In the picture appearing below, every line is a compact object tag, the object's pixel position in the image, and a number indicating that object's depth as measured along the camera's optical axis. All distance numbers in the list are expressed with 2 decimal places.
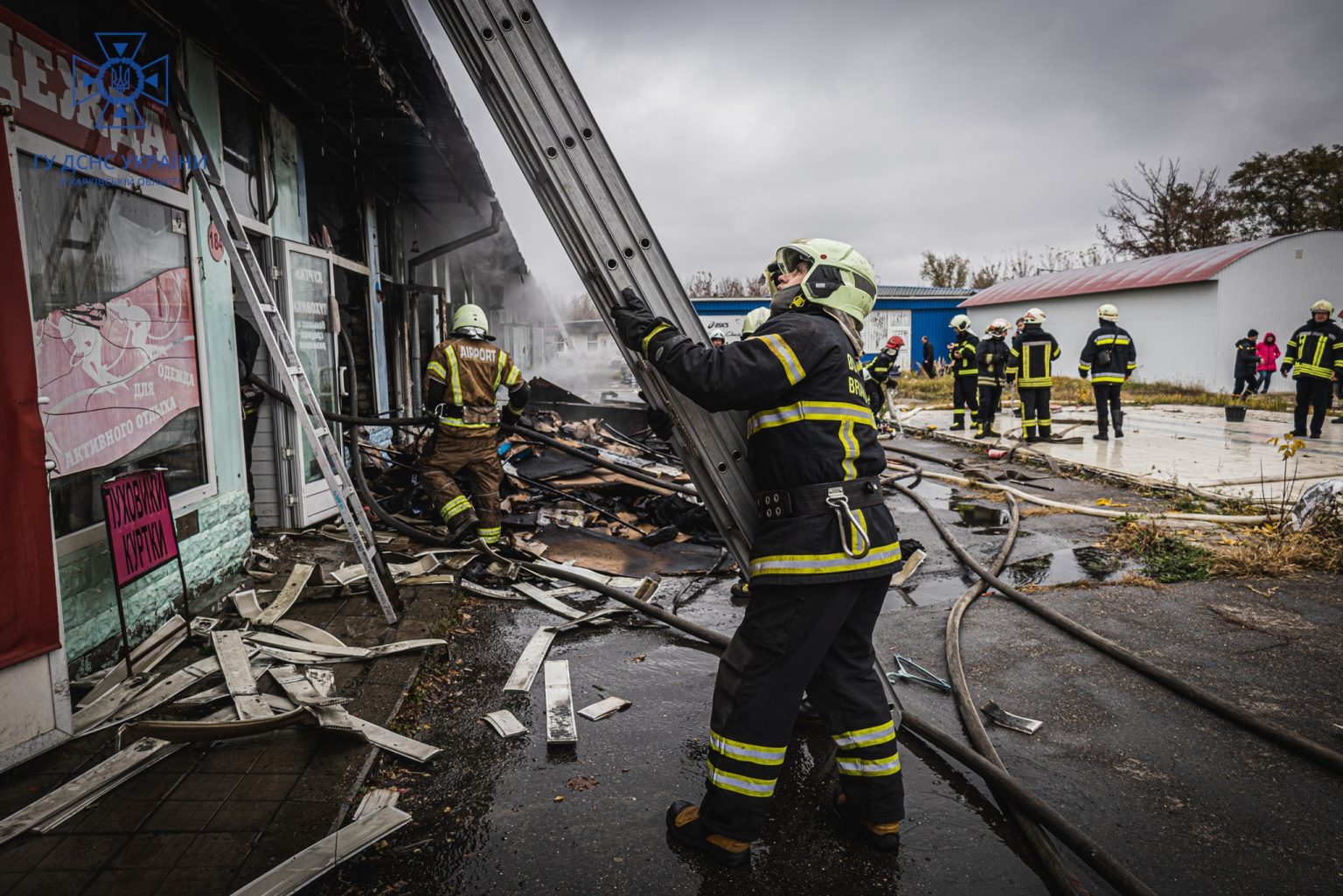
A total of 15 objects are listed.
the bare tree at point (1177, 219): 34.56
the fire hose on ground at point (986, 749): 2.11
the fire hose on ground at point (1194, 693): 2.80
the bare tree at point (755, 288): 45.67
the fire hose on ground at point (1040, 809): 2.01
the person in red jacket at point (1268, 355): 20.23
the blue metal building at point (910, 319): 32.75
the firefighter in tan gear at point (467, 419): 5.89
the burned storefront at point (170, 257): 3.02
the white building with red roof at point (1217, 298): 21.31
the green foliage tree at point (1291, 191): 31.61
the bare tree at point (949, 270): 53.59
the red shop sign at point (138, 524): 3.34
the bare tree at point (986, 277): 53.31
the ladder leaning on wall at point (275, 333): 3.96
